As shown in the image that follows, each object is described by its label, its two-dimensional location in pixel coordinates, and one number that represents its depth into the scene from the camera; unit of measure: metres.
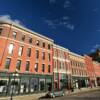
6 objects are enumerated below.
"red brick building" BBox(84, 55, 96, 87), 42.13
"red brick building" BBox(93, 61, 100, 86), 47.06
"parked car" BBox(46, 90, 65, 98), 18.53
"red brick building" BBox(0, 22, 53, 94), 19.32
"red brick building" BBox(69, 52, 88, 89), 34.41
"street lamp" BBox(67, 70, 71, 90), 30.63
